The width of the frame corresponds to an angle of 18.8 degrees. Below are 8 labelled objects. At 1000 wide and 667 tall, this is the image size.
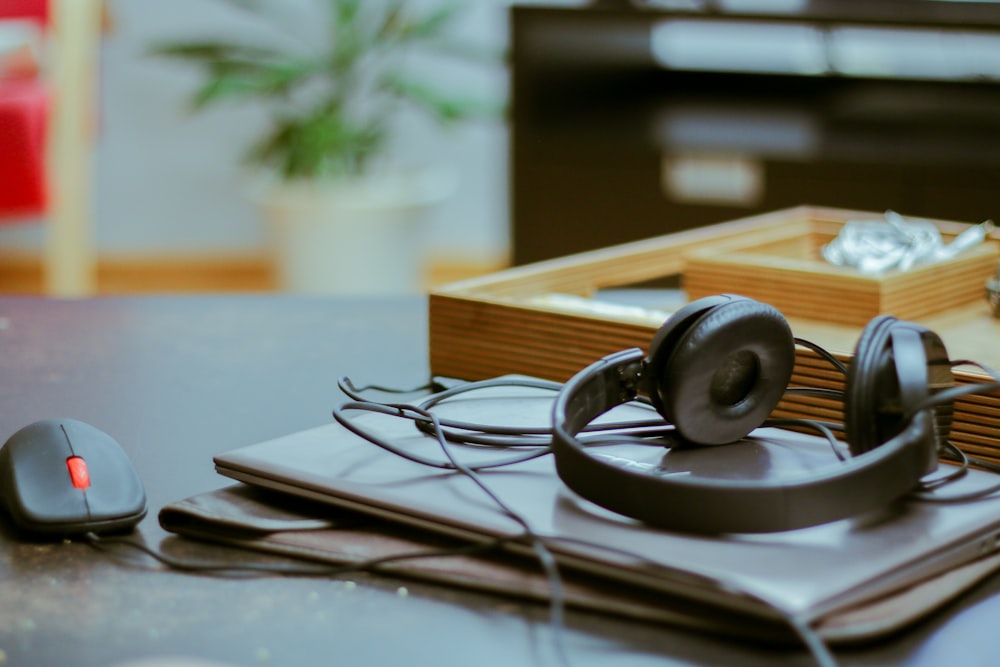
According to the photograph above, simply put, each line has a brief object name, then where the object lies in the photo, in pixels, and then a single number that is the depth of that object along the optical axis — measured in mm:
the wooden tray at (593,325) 1515
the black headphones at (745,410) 1336
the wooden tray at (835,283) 1678
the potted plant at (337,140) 5049
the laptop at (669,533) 1303
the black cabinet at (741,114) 4035
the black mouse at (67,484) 1395
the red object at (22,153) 4032
